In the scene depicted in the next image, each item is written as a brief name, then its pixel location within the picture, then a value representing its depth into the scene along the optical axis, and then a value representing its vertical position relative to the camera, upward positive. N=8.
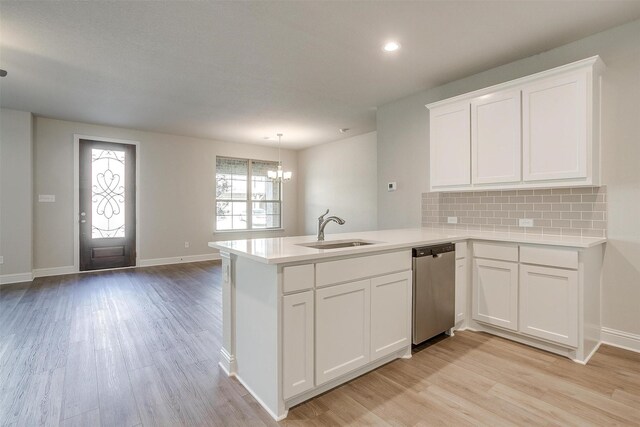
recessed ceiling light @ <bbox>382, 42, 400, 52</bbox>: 2.87 +1.56
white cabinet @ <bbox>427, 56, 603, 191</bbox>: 2.46 +0.73
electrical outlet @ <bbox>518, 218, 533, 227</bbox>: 3.02 -0.09
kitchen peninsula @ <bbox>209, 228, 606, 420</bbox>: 1.75 -0.62
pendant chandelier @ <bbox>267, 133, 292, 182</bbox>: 6.44 +0.79
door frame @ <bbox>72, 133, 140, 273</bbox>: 5.46 +0.20
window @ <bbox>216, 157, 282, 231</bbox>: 7.19 +0.39
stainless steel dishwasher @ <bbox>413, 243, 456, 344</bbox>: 2.45 -0.65
